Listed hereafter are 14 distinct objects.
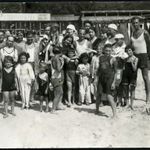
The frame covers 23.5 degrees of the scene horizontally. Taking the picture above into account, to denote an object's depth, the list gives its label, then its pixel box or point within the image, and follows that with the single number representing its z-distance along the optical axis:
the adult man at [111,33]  7.56
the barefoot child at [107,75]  6.85
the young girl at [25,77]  7.51
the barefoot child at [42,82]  7.30
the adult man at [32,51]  7.84
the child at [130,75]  7.27
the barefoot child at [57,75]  7.33
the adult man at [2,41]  7.80
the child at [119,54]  7.34
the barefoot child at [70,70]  7.62
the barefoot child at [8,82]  7.08
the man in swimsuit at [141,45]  7.38
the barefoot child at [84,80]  7.70
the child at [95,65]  7.58
